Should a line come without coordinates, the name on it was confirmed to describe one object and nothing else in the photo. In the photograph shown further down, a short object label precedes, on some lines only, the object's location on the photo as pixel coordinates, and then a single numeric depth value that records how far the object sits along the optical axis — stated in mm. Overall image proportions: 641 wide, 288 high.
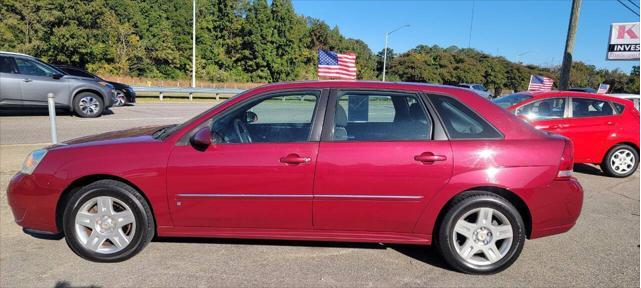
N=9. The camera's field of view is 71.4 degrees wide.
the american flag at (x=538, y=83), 27705
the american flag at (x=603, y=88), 26523
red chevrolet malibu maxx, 3520
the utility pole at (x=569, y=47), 12164
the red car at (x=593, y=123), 7430
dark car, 16906
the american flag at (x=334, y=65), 16984
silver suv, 11500
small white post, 6158
